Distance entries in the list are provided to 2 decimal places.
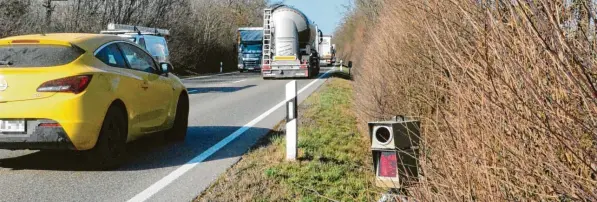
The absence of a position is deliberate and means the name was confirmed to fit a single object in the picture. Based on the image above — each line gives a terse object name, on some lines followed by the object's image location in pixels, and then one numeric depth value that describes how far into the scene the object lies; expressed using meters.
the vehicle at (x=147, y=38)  17.83
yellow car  6.31
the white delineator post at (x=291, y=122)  7.36
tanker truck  29.78
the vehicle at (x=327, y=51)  60.09
